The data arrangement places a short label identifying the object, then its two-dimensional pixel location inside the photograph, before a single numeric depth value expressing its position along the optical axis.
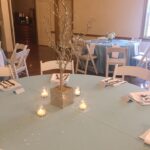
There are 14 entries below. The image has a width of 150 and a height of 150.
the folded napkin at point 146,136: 1.14
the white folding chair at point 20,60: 3.28
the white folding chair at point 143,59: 3.94
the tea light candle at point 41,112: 1.41
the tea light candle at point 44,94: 1.68
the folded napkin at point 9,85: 1.82
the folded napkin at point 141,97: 1.60
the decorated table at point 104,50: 4.27
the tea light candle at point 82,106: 1.50
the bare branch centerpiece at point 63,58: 1.32
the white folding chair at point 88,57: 4.26
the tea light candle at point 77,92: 1.72
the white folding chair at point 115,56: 3.74
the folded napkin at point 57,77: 2.00
